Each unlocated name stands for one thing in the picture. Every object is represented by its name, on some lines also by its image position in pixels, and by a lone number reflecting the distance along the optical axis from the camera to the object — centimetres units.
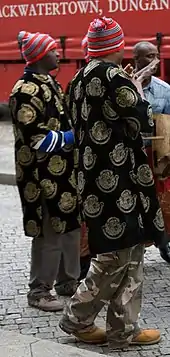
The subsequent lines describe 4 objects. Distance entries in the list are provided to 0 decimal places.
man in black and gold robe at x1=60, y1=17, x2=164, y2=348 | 387
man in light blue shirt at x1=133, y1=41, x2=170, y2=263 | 503
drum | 461
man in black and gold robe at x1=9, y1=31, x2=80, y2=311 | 459
